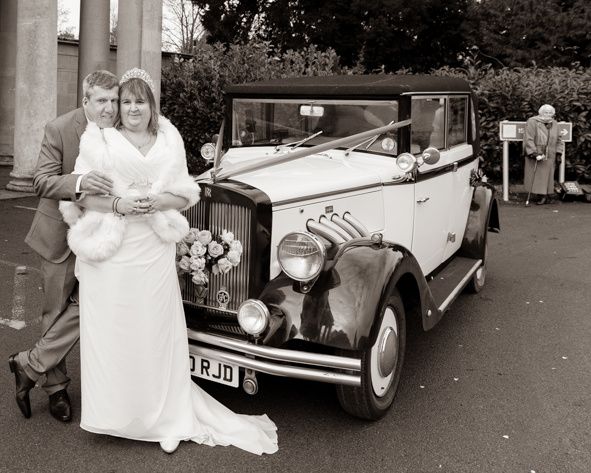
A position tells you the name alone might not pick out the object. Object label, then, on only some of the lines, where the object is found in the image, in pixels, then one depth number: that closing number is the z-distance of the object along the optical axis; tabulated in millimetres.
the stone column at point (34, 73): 10633
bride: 3346
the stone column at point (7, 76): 16203
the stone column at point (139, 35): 12219
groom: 3484
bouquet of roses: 3805
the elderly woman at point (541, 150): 12336
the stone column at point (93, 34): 14109
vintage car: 3531
